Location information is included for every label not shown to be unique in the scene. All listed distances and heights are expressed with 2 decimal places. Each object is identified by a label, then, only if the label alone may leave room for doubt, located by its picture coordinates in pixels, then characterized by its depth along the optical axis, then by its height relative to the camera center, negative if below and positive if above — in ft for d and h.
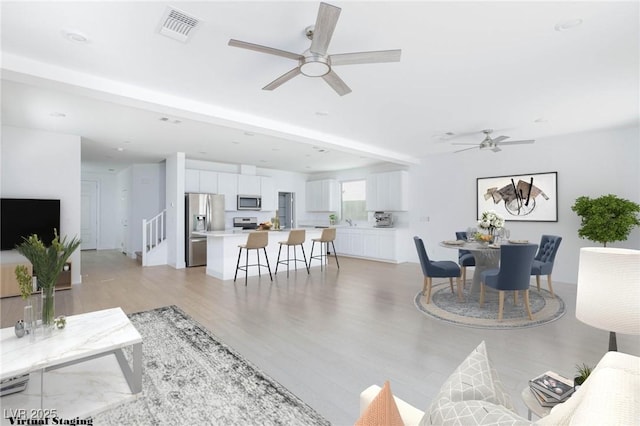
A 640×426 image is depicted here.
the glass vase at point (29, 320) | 7.00 -2.56
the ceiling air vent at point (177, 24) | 7.39 +4.61
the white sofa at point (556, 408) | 1.97 -1.63
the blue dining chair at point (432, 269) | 13.98 -2.71
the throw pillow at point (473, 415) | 2.39 -1.68
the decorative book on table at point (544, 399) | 4.26 -2.66
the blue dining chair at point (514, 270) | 11.51 -2.29
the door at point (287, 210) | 33.78 -0.13
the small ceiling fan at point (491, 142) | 16.26 +3.66
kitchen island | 19.44 -2.92
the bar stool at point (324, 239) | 21.84 -2.19
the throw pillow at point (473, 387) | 3.05 -1.81
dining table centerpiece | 14.92 -0.63
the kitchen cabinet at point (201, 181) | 24.77 +2.24
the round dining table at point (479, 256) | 13.56 -2.25
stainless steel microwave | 27.68 +0.60
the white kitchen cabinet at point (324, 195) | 32.09 +1.48
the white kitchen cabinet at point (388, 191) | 26.27 +1.60
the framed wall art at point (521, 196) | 19.11 +0.93
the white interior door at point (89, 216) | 33.17 -0.91
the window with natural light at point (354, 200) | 31.07 +0.95
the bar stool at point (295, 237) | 20.03 -1.86
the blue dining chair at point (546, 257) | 14.46 -2.40
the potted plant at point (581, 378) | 4.43 -2.43
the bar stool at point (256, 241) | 17.99 -1.94
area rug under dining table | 11.68 -4.24
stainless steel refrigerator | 23.72 -1.07
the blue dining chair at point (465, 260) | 16.22 -2.75
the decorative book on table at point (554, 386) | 4.33 -2.58
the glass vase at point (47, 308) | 7.13 -2.33
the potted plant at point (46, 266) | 7.03 -1.36
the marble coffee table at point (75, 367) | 6.09 -3.97
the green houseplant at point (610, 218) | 15.07 -0.38
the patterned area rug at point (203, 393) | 6.33 -4.28
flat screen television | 15.88 -0.63
